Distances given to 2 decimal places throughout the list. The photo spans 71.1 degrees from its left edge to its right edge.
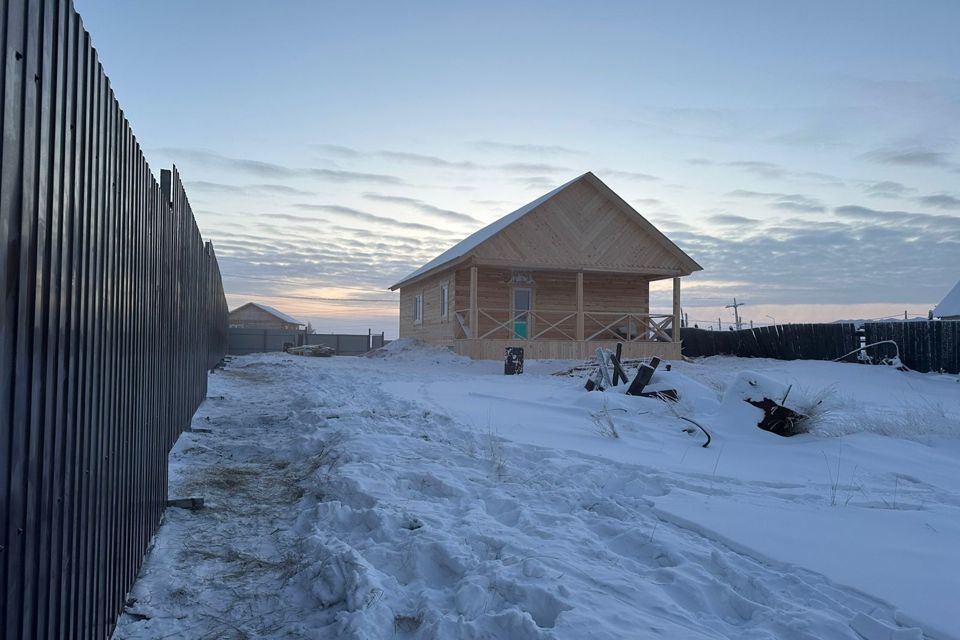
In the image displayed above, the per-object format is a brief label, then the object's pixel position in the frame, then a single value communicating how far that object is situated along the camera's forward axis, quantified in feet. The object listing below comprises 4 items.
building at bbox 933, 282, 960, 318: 104.12
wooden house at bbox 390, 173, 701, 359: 69.26
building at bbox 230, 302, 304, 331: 223.30
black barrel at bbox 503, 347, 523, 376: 56.08
